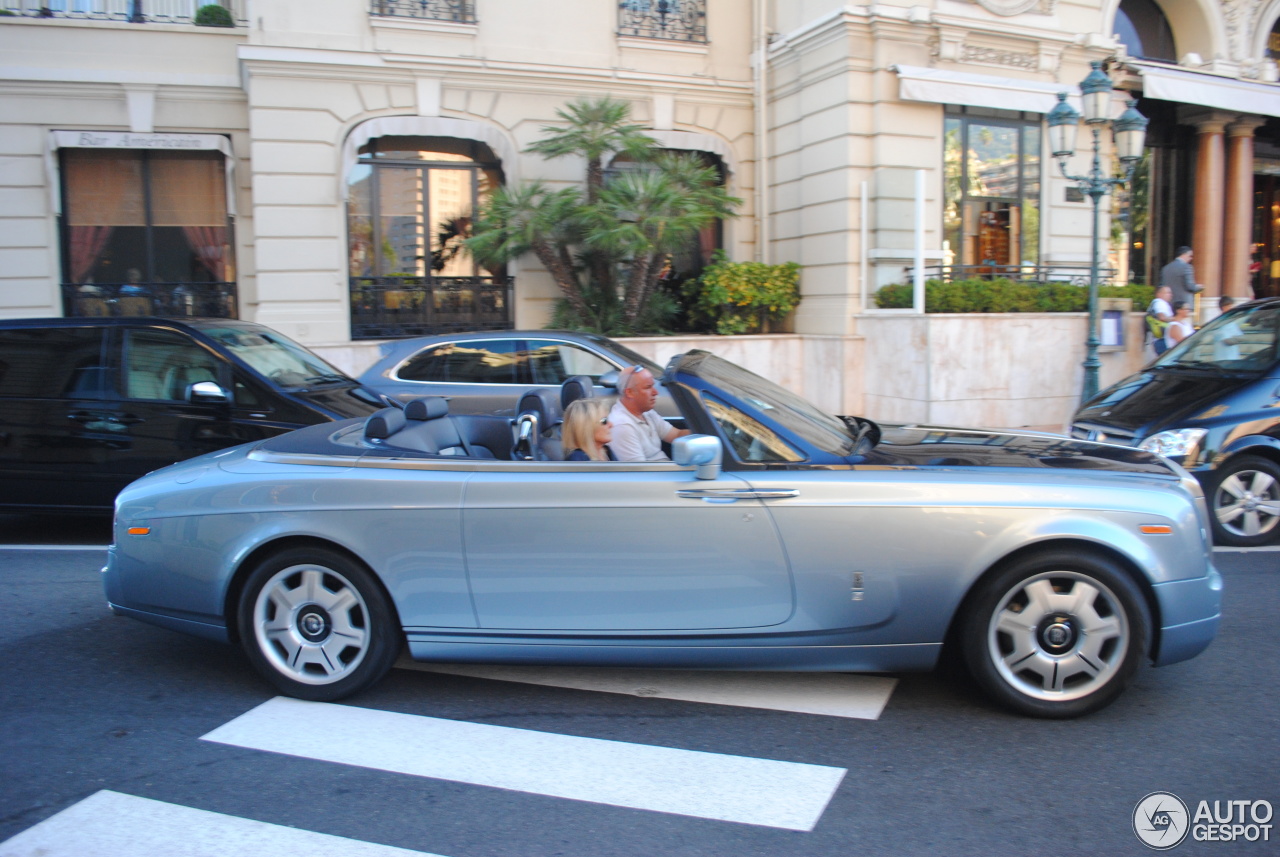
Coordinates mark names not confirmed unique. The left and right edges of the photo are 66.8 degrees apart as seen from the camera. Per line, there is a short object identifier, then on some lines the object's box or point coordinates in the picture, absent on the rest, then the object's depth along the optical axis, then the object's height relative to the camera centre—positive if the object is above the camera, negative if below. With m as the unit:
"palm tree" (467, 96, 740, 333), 13.37 +1.73
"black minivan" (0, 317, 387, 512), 6.95 -0.41
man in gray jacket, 13.48 +0.81
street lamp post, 10.95 +2.32
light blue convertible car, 3.71 -0.86
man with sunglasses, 4.48 -0.37
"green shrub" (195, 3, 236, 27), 14.11 +4.82
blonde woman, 4.31 -0.39
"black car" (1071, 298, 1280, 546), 6.89 -0.66
